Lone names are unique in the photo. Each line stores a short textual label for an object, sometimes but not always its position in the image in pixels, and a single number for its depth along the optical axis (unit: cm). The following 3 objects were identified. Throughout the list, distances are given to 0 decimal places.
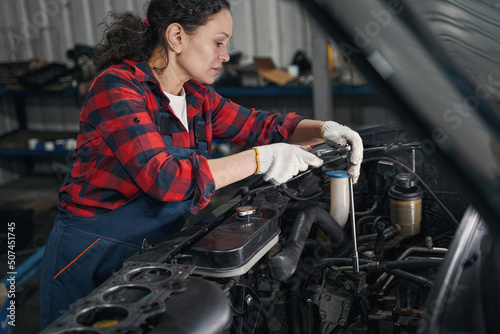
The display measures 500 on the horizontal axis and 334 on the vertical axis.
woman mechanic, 137
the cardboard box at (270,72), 427
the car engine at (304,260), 90
